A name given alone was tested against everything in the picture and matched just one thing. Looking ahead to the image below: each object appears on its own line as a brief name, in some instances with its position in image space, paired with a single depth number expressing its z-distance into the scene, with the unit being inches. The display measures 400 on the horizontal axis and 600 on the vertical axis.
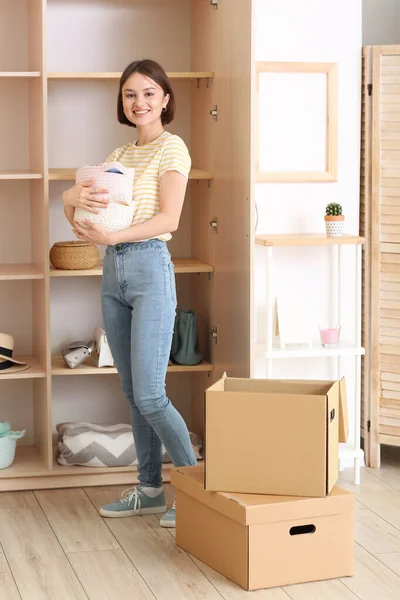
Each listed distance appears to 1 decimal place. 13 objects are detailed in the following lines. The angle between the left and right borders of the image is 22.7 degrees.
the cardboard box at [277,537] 112.3
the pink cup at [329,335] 154.2
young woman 124.3
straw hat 152.3
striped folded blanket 154.1
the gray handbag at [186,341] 158.7
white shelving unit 148.9
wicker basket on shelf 150.5
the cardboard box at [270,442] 113.1
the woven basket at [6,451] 152.1
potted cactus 153.3
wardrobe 148.9
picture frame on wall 156.3
